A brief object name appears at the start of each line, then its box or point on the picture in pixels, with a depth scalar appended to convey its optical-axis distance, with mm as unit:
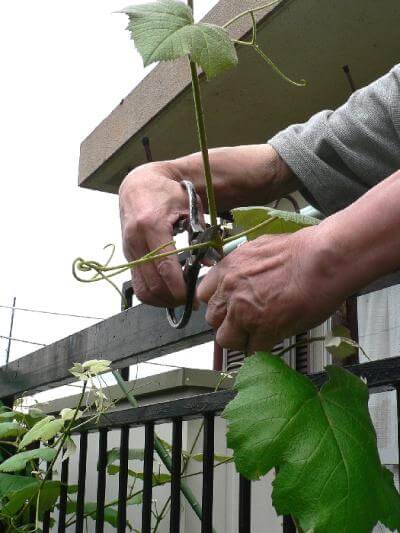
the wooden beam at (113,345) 1179
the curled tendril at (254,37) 717
